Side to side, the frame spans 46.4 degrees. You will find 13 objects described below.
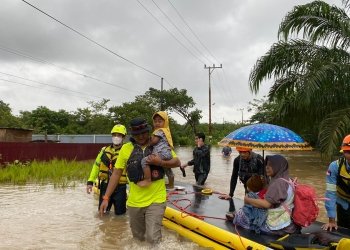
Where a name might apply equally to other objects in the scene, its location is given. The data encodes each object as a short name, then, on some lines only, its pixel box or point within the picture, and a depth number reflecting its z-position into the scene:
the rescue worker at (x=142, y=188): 4.24
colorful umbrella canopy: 5.07
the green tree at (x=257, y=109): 50.10
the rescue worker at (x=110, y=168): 6.31
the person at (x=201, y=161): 9.30
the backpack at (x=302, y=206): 4.55
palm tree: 12.76
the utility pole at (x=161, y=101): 42.71
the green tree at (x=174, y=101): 43.97
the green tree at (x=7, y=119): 39.81
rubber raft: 4.24
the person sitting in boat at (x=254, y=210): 4.86
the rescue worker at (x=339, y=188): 4.80
